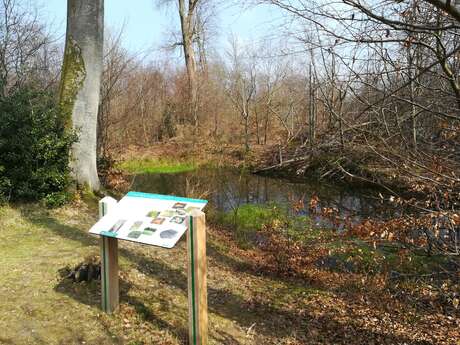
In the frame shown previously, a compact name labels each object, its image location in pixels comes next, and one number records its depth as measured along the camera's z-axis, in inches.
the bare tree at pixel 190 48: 912.3
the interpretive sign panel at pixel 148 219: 123.6
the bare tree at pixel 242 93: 869.2
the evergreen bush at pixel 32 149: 275.7
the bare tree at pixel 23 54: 550.6
